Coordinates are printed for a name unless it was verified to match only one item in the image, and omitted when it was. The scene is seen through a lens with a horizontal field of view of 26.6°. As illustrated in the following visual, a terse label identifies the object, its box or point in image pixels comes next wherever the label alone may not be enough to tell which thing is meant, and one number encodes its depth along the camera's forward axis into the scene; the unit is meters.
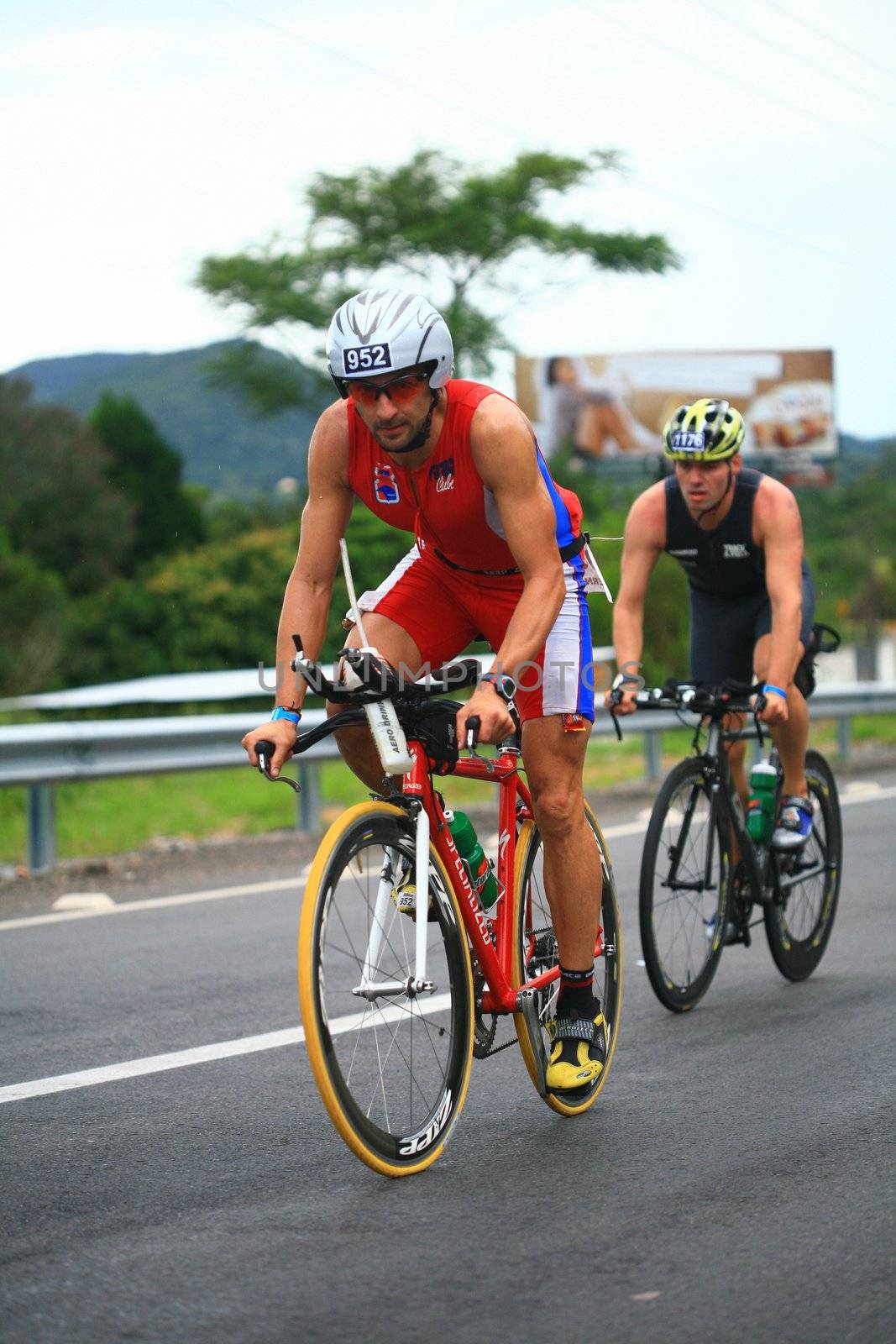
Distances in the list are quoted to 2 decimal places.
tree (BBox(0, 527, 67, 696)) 52.06
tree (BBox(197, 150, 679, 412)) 59.19
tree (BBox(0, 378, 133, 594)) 62.09
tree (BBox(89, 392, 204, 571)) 66.75
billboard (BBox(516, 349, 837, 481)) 67.00
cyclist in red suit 4.33
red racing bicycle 4.10
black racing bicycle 6.24
